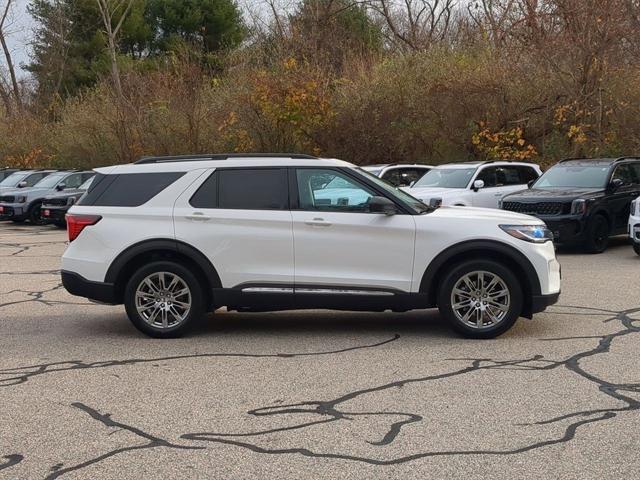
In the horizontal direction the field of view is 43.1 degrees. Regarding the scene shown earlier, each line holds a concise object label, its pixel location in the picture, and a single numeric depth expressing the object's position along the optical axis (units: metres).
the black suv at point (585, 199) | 14.62
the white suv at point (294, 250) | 7.77
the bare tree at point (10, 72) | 47.66
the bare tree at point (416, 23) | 41.69
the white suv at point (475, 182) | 16.41
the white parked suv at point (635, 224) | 13.56
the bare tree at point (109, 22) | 34.75
